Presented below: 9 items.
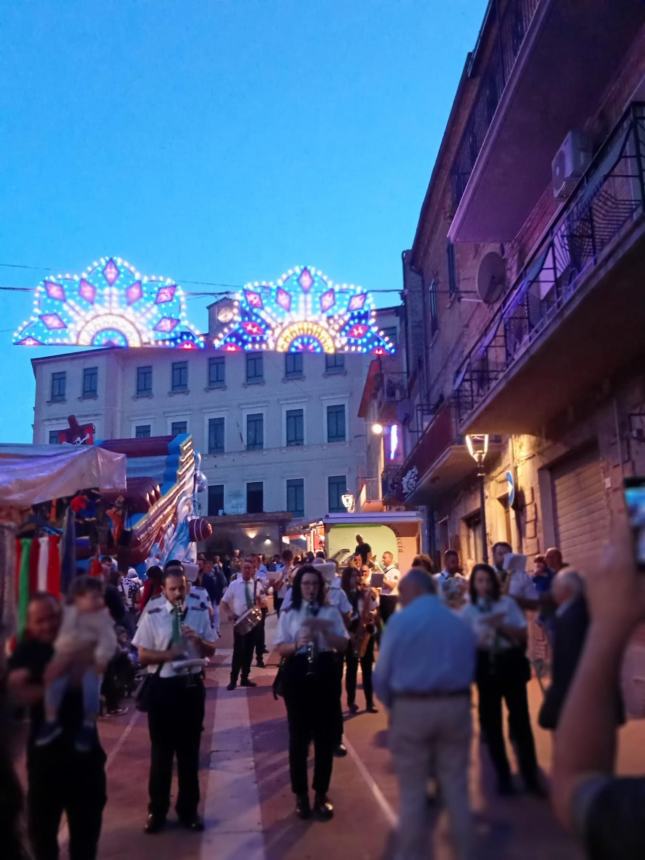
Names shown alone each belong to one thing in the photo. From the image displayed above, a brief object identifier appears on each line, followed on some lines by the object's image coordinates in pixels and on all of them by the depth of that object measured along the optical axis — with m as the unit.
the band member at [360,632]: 7.15
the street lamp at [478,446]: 14.91
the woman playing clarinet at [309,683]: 5.76
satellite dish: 15.66
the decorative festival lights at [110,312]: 16.61
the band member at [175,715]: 5.23
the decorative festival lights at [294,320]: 17.31
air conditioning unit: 11.11
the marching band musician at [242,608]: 12.91
